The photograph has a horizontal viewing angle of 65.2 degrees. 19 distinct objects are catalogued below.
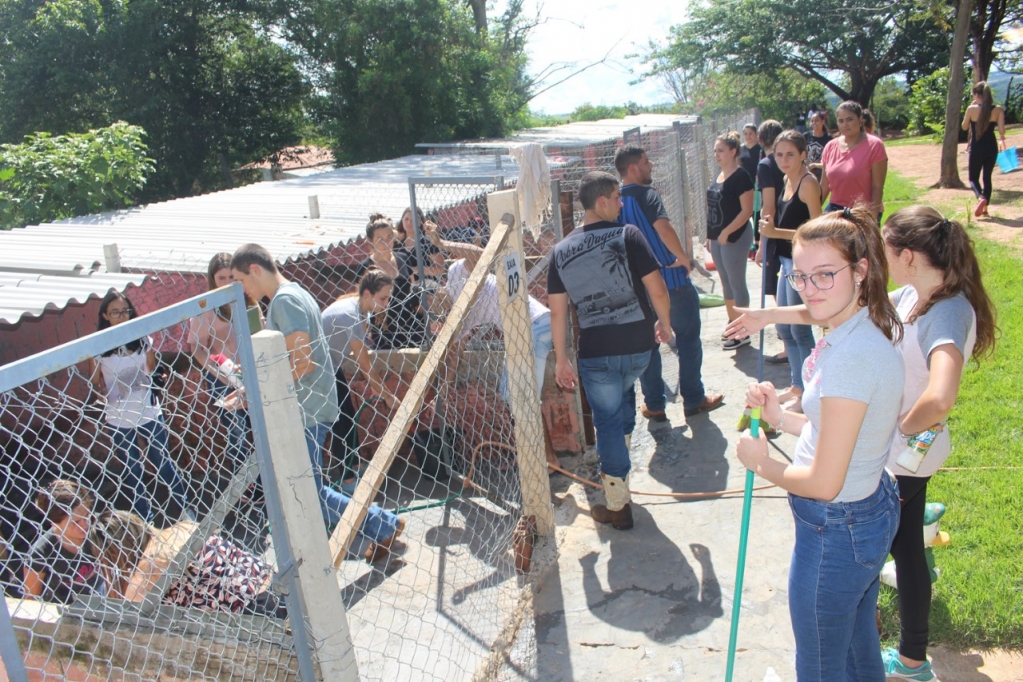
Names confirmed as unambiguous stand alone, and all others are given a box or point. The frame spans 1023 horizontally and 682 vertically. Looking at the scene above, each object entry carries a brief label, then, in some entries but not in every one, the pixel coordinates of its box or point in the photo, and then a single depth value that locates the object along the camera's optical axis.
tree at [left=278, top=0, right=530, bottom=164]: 18.70
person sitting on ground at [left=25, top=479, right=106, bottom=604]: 3.09
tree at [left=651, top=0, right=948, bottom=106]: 32.78
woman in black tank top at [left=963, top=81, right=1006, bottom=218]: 9.88
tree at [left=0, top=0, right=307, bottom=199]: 17.20
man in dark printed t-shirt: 4.26
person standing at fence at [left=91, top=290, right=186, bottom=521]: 4.54
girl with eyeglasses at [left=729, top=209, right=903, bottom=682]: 2.10
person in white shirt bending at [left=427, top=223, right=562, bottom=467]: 4.92
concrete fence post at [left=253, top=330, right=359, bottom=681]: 2.16
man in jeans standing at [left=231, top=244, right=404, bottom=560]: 3.85
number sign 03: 4.03
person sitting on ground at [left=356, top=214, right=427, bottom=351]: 5.46
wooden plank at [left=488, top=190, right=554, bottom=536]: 4.04
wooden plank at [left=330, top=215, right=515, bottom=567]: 2.50
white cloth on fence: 5.55
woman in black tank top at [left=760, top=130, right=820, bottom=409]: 5.18
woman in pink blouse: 5.88
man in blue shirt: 5.59
